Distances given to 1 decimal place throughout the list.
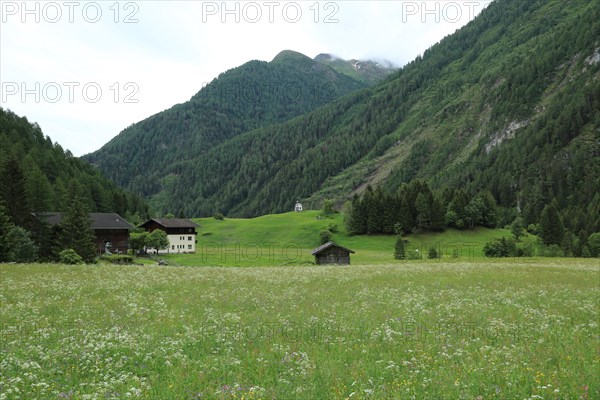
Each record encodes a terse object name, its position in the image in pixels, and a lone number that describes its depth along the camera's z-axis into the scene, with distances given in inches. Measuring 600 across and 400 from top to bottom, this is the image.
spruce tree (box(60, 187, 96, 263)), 2448.3
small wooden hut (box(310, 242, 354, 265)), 3122.5
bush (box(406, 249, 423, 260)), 3233.3
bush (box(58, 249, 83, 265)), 2185.0
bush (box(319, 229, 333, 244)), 4580.2
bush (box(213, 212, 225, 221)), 6790.9
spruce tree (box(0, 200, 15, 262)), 2000.5
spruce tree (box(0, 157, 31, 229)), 2463.1
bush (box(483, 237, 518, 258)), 3506.4
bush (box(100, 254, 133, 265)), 2755.9
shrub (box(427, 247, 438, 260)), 3201.3
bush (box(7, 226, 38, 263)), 2103.8
